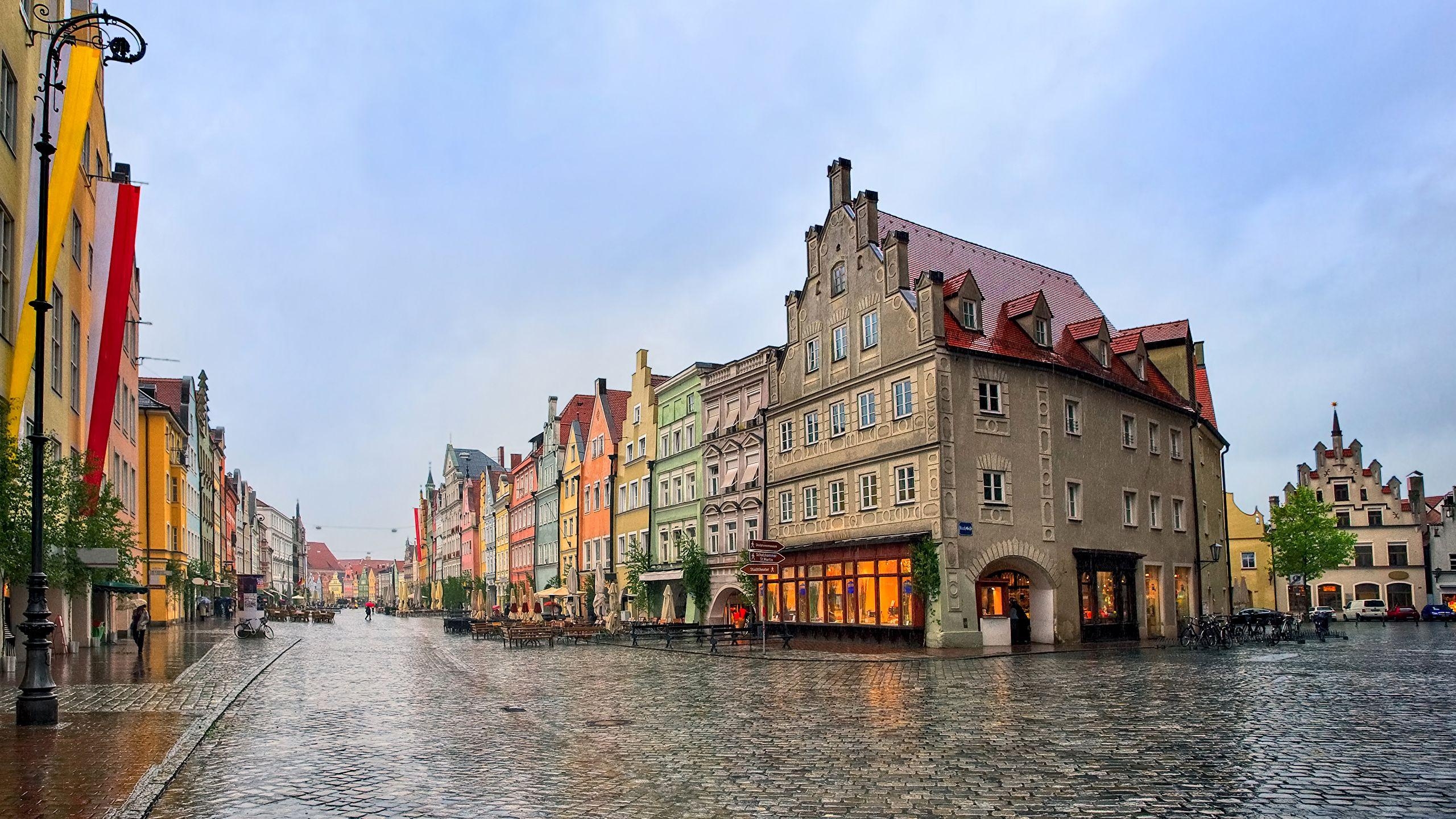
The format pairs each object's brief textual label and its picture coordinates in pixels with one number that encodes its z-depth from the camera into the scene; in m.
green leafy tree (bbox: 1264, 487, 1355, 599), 73.94
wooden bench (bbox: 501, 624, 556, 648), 42.75
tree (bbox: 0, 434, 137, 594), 22.64
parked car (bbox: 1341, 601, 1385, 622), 75.06
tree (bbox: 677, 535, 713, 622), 52.47
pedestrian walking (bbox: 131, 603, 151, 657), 33.94
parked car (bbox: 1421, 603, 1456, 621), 70.81
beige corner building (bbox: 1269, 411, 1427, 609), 81.25
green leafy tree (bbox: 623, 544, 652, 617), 58.34
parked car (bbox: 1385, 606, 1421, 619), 73.38
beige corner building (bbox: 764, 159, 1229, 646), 36.88
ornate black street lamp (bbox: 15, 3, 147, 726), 15.21
